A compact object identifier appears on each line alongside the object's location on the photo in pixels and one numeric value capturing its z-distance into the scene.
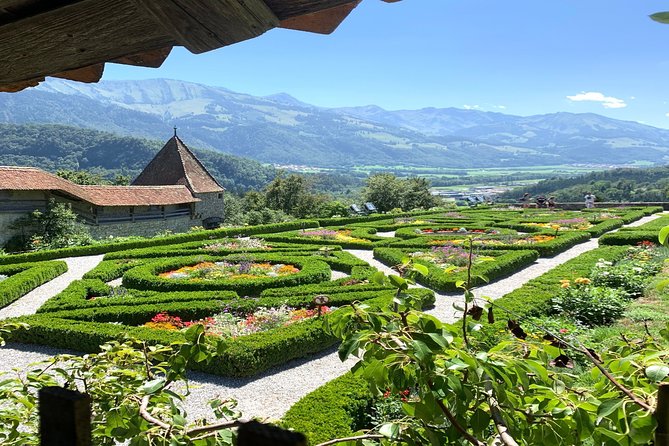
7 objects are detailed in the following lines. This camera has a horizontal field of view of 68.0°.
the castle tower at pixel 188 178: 28.17
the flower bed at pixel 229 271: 11.48
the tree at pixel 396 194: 39.66
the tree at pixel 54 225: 17.88
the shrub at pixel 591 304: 7.56
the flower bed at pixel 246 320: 7.72
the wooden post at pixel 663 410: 1.04
